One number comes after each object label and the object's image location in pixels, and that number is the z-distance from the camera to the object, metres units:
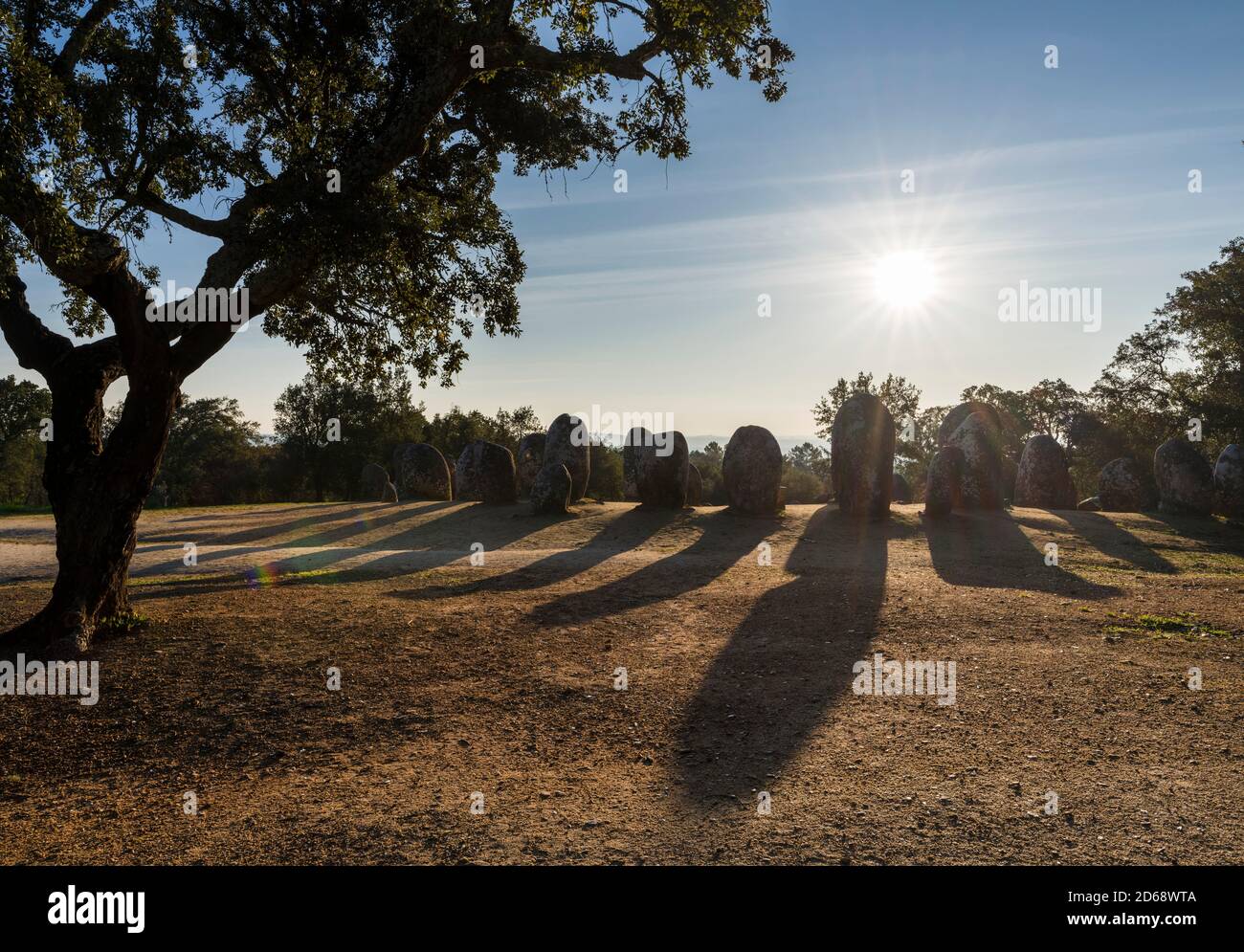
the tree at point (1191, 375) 31.42
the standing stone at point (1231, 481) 25.92
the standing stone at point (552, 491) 24.47
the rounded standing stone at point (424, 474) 33.41
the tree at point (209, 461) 48.69
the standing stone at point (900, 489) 32.84
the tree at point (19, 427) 53.69
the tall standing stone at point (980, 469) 25.67
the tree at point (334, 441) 48.38
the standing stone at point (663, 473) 24.72
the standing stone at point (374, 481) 37.34
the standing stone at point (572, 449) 26.67
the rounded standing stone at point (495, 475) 27.50
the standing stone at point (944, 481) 23.27
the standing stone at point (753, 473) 23.81
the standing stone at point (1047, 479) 29.12
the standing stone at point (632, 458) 25.88
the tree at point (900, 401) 50.68
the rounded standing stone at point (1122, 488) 28.45
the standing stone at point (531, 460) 30.33
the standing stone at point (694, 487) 27.78
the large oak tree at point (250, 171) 9.19
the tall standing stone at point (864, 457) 22.84
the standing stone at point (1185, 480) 25.84
